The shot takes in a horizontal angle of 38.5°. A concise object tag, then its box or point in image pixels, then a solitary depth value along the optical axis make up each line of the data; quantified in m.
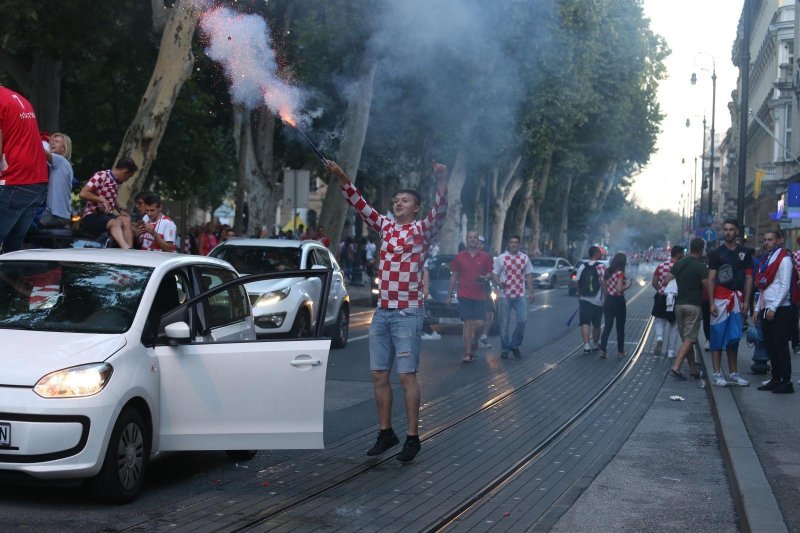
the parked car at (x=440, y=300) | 20.56
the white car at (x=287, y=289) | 15.16
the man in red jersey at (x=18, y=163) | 8.33
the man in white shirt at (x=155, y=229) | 11.27
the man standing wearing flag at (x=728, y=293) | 13.07
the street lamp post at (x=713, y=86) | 47.04
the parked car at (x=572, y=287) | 40.75
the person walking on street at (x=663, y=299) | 17.19
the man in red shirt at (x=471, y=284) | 16.05
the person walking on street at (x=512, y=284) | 17.14
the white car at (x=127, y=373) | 6.10
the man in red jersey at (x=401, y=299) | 8.16
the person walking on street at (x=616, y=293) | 18.06
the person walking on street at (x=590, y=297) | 18.06
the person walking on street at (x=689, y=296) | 14.20
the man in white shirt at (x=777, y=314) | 12.27
